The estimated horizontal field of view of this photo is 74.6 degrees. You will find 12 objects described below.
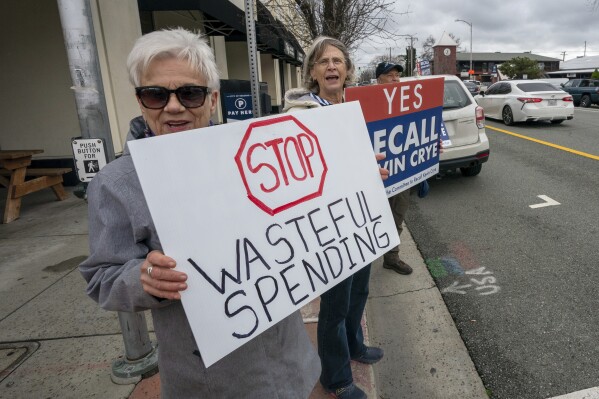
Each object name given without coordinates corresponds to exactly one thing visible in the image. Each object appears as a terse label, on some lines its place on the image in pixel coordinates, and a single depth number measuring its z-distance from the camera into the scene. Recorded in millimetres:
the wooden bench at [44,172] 6211
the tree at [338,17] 9578
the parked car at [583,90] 19734
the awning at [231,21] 6652
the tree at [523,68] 55219
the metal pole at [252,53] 2734
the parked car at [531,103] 11570
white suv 6086
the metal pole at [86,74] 2143
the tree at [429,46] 58494
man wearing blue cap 3594
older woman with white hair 1070
